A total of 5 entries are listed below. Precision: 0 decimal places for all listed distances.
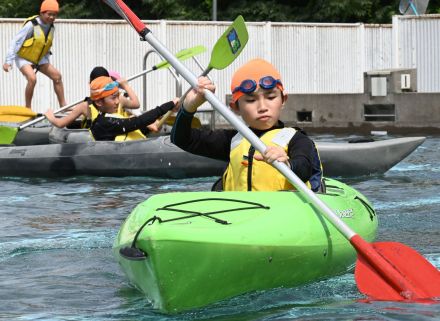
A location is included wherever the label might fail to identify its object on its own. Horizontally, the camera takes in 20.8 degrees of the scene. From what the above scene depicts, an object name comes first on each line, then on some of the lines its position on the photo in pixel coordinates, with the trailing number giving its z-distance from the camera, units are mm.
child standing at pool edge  14914
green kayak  5125
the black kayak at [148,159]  11531
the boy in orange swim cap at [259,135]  6207
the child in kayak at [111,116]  11414
